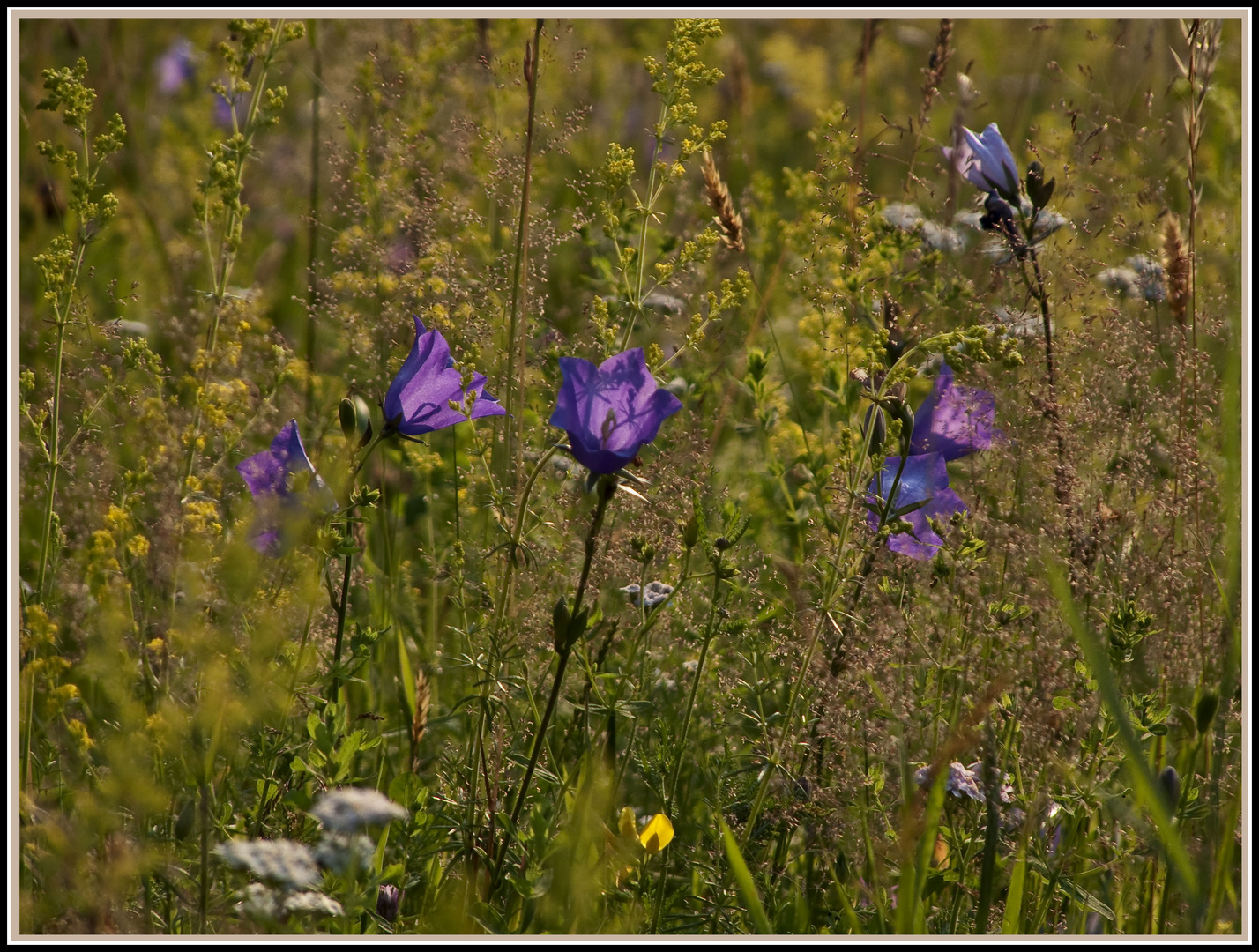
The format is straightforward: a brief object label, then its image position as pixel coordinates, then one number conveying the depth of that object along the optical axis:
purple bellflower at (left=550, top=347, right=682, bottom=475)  2.62
